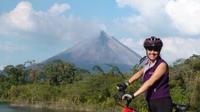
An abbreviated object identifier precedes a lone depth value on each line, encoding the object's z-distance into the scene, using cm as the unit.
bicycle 297
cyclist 308
